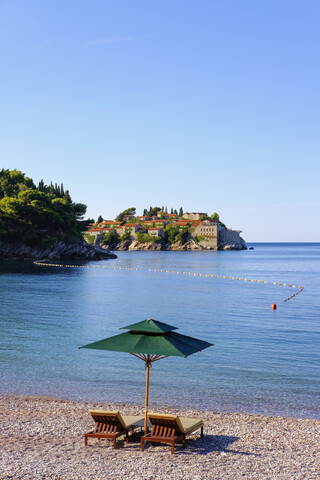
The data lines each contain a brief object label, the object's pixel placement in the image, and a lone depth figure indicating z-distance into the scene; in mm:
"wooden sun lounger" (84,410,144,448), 12836
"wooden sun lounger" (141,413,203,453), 12516
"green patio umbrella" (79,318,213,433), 12484
